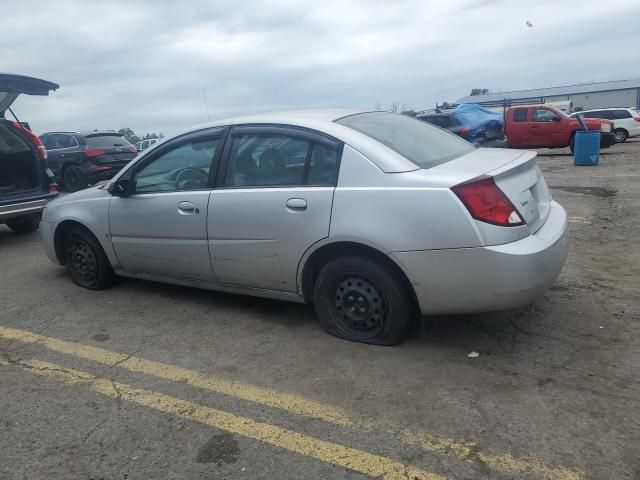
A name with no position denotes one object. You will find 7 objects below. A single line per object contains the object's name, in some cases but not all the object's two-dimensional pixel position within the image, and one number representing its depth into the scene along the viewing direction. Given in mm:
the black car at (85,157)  12508
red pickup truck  17562
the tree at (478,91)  77875
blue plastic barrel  13328
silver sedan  3078
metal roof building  56594
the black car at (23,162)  7098
